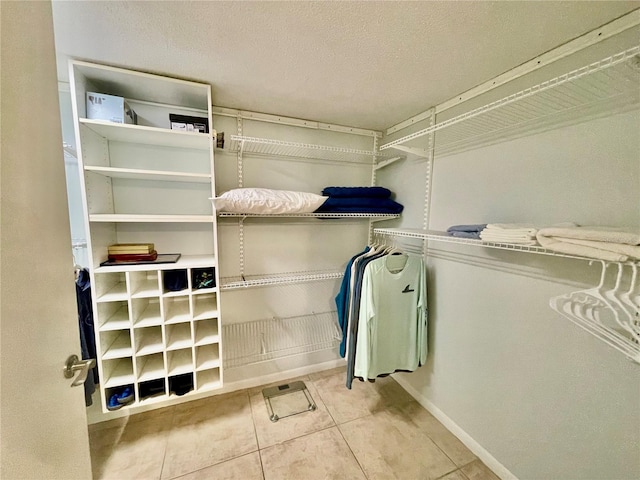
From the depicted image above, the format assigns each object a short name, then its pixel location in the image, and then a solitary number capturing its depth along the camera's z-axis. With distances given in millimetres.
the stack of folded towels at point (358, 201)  1806
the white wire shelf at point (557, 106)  898
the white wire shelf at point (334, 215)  1576
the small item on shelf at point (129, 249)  1438
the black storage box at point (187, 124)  1446
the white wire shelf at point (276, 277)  1693
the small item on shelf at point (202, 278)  1525
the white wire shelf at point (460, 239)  978
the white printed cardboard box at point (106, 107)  1284
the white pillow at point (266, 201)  1485
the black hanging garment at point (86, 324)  1415
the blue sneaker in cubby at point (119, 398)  1468
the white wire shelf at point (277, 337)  1972
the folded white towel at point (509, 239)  937
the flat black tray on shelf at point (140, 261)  1384
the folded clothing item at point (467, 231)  1191
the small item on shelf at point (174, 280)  1477
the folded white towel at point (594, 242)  715
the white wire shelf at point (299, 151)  1661
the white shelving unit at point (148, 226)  1336
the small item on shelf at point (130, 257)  1436
